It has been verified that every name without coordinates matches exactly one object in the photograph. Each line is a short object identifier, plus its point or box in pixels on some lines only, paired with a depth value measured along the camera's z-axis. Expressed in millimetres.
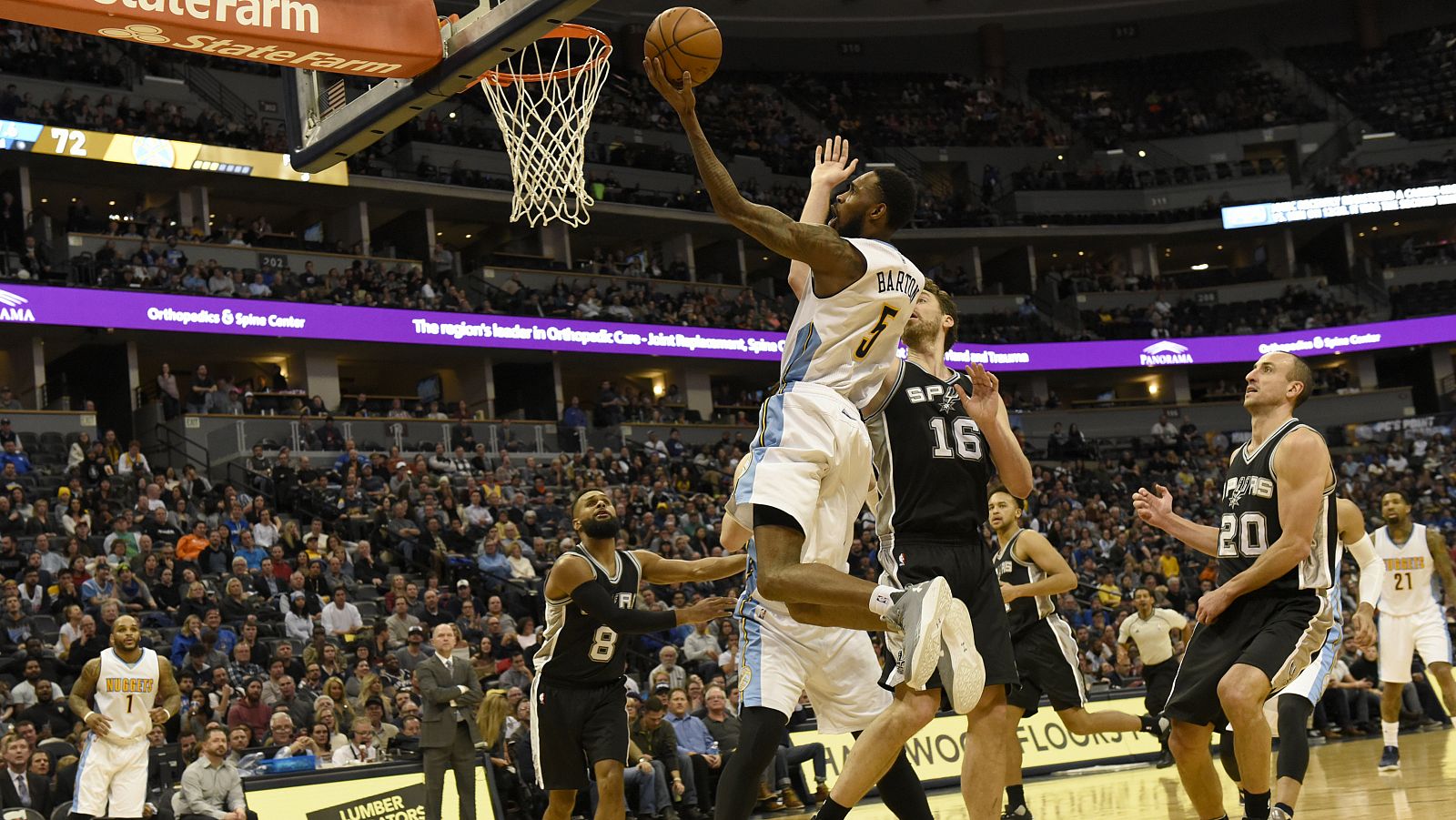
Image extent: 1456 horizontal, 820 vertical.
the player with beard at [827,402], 4578
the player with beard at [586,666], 7242
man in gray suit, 10141
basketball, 5172
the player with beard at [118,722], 9312
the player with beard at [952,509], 5332
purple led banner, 24297
